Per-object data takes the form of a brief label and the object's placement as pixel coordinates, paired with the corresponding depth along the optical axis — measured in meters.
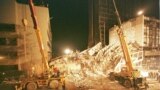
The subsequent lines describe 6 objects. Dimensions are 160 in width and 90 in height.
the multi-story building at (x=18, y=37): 29.41
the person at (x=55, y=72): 21.67
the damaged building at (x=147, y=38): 29.22
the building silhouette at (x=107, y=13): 39.44
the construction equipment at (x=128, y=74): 21.44
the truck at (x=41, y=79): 20.53
